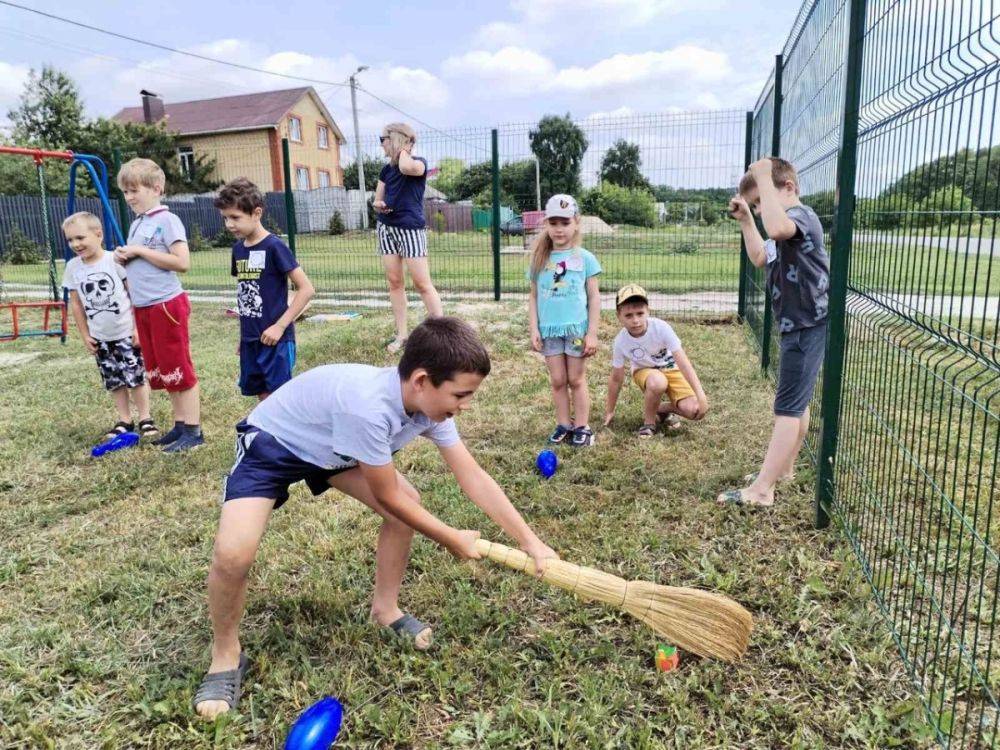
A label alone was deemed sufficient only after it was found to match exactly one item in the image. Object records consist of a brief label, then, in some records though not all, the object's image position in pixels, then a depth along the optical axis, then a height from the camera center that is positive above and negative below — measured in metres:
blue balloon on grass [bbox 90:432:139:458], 4.62 -1.29
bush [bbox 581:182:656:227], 9.67 +0.39
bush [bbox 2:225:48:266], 21.54 -0.10
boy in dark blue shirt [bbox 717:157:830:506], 3.17 -0.26
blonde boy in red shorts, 4.45 -0.28
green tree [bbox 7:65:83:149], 37.29 +7.02
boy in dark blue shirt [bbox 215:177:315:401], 3.99 -0.29
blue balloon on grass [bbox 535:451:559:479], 4.03 -1.27
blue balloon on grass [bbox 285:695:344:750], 2.04 -1.39
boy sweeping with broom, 2.06 -0.67
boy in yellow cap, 4.65 -0.88
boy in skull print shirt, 4.75 -0.45
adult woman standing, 6.26 +0.24
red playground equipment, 6.75 +0.43
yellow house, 36.06 +5.83
